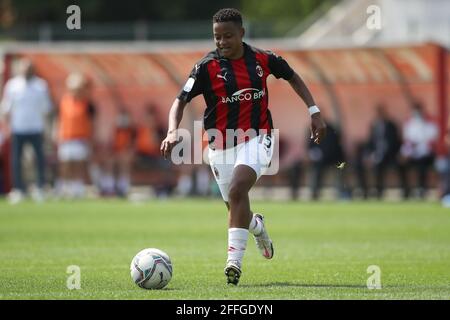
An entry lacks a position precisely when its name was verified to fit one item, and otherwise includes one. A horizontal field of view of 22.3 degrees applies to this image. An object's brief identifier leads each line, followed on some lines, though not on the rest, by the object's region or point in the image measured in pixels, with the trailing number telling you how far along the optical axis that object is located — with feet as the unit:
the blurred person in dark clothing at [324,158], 87.30
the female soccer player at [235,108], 35.06
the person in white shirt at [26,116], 83.35
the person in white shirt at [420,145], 87.79
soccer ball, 33.50
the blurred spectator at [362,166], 91.91
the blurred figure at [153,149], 95.50
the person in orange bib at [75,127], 87.15
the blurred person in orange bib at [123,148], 95.55
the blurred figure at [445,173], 83.76
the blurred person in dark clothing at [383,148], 87.81
